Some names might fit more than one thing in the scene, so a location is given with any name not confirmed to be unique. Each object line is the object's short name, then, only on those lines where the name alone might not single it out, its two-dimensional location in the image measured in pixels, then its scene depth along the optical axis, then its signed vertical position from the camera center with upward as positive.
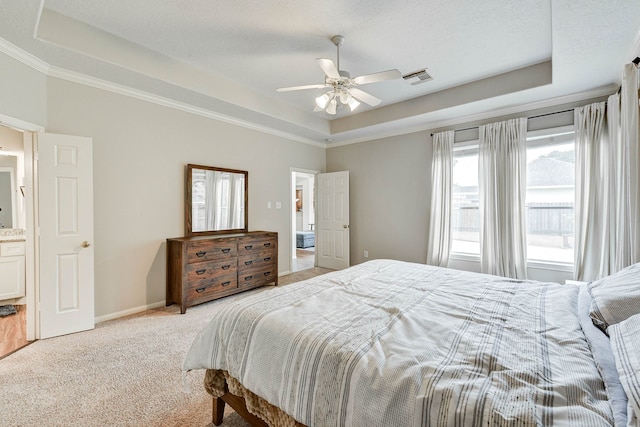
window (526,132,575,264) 3.62 +0.19
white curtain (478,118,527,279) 3.78 +0.20
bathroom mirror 4.09 +0.25
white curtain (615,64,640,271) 2.23 +0.49
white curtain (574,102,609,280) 3.26 +0.28
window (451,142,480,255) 4.34 +0.16
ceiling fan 2.55 +1.26
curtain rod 3.55 +1.28
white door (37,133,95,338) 2.75 -0.20
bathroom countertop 3.60 -0.28
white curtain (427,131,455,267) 4.39 +0.19
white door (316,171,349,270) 5.64 -0.17
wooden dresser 3.45 -0.71
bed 0.88 -0.57
